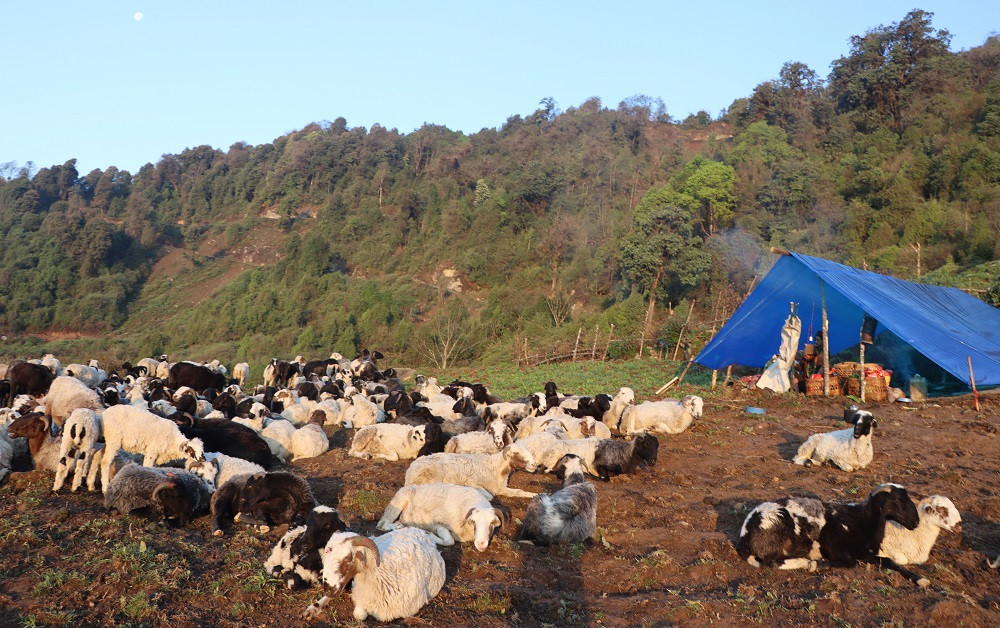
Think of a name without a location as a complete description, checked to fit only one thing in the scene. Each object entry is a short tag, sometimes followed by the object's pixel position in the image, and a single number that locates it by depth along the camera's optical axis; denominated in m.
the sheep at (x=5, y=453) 8.18
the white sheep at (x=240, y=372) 24.15
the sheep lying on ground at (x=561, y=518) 6.83
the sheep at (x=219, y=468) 7.69
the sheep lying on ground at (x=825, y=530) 5.86
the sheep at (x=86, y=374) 17.25
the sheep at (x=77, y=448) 7.74
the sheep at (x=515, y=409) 13.35
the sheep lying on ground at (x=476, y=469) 8.20
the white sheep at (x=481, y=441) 9.88
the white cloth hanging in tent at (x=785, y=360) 16.09
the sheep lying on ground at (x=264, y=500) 6.84
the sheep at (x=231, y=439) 9.38
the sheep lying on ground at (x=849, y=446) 9.17
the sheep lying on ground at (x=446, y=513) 6.42
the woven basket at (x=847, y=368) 15.48
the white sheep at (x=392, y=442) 10.72
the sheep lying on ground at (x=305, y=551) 5.30
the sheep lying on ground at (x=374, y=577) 4.89
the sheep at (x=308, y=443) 11.21
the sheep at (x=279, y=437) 10.92
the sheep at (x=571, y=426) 11.52
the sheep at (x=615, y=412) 13.30
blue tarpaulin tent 14.26
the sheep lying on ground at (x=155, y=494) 6.67
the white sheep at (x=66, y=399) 10.38
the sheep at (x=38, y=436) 8.63
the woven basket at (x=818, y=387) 15.45
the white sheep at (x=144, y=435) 8.21
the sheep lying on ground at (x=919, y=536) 5.82
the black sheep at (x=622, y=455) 9.59
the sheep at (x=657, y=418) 12.50
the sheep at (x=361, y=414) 14.12
